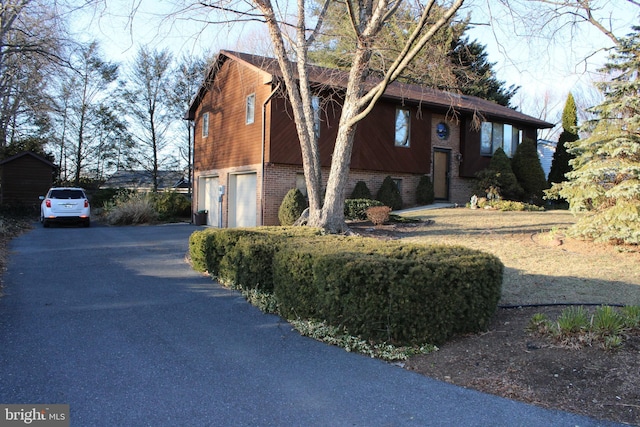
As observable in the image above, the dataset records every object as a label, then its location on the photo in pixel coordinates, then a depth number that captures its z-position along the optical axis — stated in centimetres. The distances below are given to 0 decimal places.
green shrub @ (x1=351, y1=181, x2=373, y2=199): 1766
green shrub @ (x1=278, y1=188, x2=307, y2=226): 1527
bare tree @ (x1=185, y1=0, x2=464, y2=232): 959
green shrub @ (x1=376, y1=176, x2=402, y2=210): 1831
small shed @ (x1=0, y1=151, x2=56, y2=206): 2525
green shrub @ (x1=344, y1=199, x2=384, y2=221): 1556
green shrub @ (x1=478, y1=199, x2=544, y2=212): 1747
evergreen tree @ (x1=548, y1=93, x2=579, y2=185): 2377
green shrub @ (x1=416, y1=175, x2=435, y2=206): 1967
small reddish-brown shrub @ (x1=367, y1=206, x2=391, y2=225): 1380
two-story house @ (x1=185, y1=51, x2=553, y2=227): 1641
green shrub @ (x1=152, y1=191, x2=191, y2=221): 2191
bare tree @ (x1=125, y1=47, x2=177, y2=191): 3497
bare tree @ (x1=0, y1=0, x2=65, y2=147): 1759
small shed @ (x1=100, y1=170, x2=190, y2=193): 3669
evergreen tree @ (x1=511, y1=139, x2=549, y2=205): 2095
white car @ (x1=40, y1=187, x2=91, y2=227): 1827
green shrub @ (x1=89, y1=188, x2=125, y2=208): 2908
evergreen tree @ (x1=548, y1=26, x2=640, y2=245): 936
